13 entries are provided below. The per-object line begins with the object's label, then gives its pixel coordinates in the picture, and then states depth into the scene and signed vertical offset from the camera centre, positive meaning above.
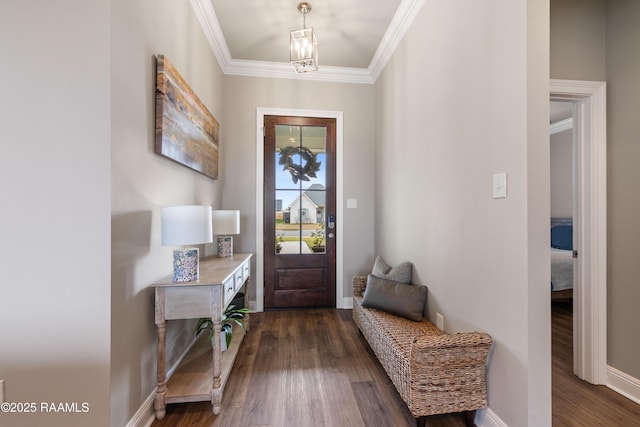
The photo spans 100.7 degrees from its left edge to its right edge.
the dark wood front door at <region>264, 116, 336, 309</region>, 3.11 +0.03
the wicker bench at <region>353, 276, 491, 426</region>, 1.29 -0.80
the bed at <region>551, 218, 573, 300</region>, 3.06 -0.71
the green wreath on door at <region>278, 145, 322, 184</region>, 3.12 +0.60
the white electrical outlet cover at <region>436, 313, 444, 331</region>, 1.80 -0.73
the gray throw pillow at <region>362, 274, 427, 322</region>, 1.96 -0.65
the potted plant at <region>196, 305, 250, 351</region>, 1.94 -0.84
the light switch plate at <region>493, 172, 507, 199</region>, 1.26 +0.14
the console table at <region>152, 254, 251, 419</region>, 1.42 -0.55
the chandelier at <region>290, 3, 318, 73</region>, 2.03 +1.29
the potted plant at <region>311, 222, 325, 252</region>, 3.16 -0.29
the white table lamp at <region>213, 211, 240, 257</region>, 2.25 -0.11
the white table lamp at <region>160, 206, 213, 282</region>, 1.37 -0.10
